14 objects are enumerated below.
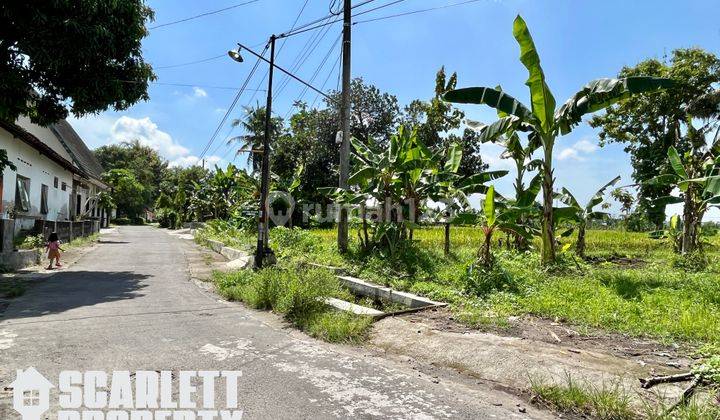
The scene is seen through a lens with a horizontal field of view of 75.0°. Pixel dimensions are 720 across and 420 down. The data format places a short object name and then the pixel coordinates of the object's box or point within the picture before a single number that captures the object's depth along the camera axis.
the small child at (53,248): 13.19
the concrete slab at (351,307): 7.48
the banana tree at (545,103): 8.56
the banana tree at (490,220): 8.93
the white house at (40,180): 14.95
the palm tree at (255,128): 39.92
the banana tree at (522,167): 9.84
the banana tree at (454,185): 11.17
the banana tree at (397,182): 11.16
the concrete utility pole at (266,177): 13.00
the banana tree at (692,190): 11.06
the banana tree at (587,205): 11.71
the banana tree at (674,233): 14.73
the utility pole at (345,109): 12.29
